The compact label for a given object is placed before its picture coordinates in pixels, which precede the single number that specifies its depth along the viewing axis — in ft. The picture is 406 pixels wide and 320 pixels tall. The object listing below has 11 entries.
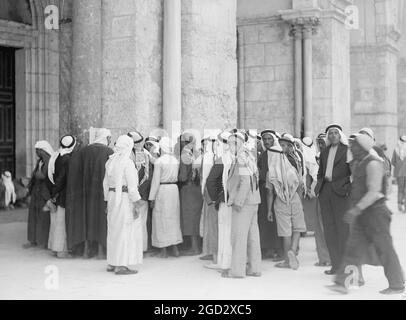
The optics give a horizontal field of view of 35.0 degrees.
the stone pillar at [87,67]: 28.32
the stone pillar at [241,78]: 45.09
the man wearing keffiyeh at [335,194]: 22.41
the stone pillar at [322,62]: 43.50
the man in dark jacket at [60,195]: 26.45
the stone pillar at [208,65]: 29.30
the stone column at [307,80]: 43.45
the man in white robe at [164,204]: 26.32
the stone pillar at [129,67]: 27.61
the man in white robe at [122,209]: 22.75
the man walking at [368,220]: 18.99
